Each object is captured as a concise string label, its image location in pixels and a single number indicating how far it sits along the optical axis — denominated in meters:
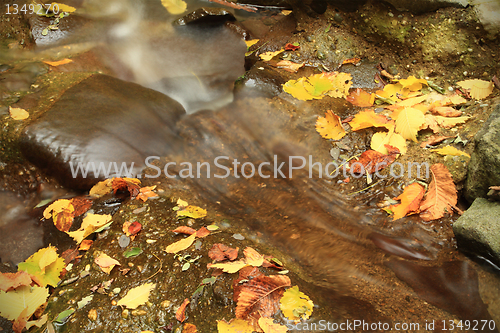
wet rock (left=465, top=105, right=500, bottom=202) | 1.98
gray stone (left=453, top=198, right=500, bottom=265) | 1.83
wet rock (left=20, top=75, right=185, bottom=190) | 2.70
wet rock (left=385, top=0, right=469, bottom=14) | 3.05
